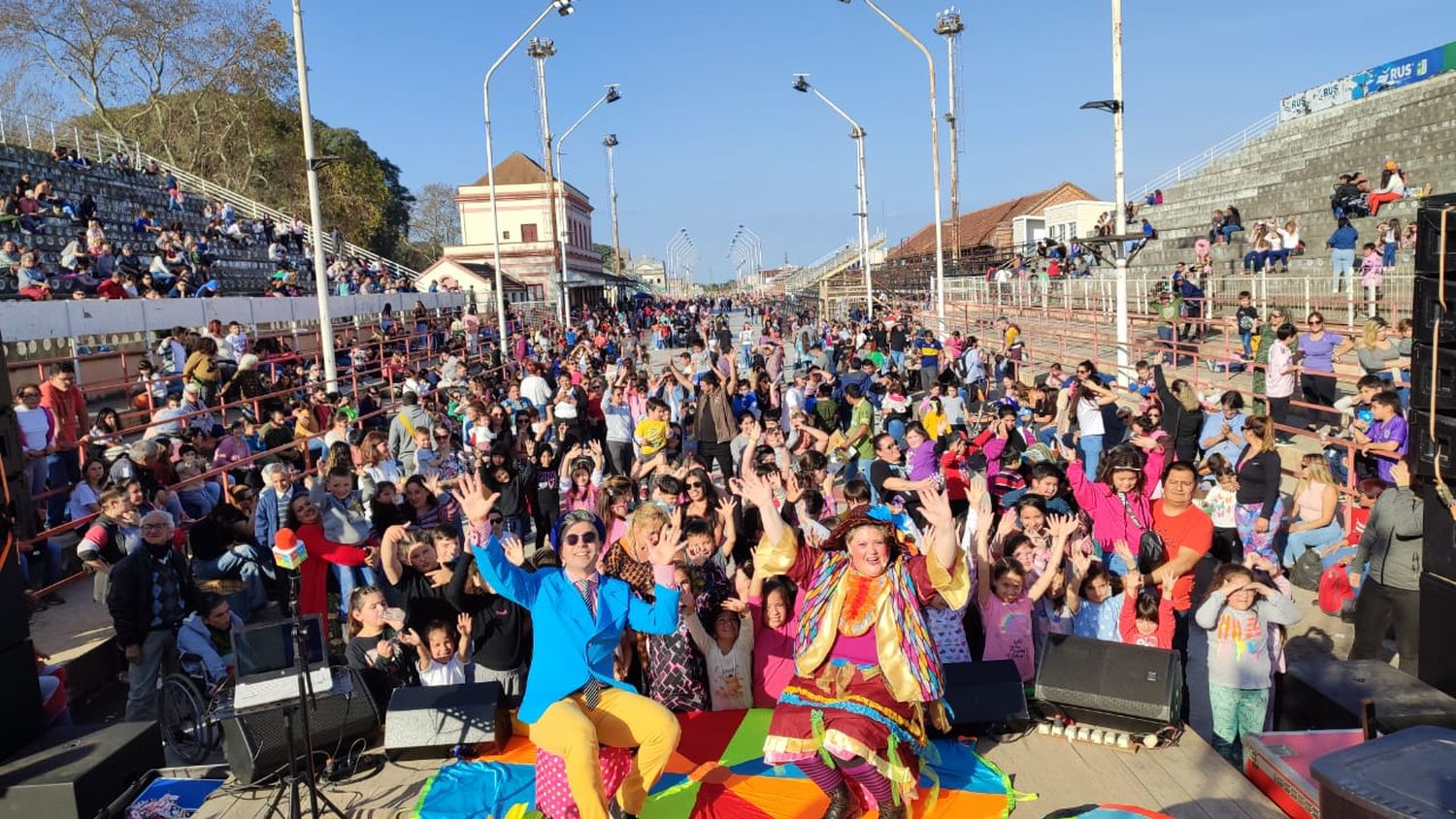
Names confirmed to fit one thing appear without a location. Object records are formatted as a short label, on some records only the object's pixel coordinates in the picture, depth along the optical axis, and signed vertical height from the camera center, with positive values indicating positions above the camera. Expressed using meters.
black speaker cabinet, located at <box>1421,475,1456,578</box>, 4.72 -1.17
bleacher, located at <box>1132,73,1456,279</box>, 20.92 +3.24
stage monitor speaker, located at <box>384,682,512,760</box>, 5.16 -1.98
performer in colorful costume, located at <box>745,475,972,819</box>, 4.19 -1.50
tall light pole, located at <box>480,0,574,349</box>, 22.38 +6.35
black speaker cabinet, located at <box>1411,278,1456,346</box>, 4.64 -0.09
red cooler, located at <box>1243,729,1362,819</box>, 4.21 -2.06
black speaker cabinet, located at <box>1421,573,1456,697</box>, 4.78 -1.66
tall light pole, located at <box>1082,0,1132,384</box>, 14.27 +1.97
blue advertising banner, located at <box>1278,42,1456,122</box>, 30.39 +6.92
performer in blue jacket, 4.26 -1.37
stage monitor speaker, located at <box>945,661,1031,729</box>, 5.08 -1.97
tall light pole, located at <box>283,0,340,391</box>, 14.23 +2.19
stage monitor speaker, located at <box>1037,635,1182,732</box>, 4.86 -1.88
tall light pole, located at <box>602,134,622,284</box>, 56.47 +9.88
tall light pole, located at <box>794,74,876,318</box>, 33.00 +4.16
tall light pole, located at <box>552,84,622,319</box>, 33.28 +8.19
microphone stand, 4.31 -1.66
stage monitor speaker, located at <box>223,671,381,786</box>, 4.97 -1.98
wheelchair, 5.80 -2.16
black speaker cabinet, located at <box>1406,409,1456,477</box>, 4.66 -0.72
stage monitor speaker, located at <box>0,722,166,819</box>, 3.89 -1.65
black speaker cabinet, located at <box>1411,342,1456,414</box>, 4.59 -0.40
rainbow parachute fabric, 4.65 -2.24
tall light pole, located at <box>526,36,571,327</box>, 34.09 +9.06
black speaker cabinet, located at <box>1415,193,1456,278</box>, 4.60 +0.28
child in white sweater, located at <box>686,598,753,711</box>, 5.69 -1.92
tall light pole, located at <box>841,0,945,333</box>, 22.94 +1.68
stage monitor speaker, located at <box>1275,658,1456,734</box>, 4.52 -1.94
